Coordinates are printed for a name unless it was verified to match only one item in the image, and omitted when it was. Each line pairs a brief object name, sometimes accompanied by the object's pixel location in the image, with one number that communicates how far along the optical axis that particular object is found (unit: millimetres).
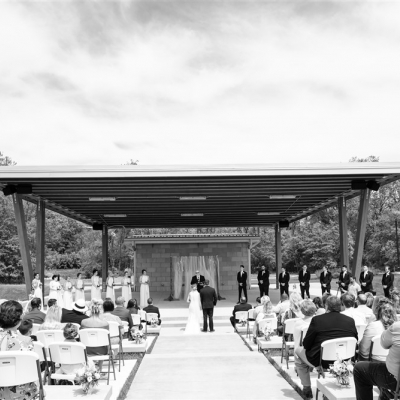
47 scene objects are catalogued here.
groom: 11555
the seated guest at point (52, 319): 6750
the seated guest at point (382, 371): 3834
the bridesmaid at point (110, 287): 17281
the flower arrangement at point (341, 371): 4621
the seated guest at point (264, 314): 8766
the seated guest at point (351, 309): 6152
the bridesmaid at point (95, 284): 17234
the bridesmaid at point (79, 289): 16656
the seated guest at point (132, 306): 9711
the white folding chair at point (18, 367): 3832
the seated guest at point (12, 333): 4043
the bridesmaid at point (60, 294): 14894
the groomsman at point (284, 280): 17672
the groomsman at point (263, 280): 17922
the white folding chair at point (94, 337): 6062
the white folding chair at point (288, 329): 6969
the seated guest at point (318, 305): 6448
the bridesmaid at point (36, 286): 13927
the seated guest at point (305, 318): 5789
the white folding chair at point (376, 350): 4765
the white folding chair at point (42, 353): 4992
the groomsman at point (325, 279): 16219
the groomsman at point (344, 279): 13772
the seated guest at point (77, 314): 7762
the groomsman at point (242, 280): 17469
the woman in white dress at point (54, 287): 14625
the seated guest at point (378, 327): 4410
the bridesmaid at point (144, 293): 17806
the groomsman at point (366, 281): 14281
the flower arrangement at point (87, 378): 4664
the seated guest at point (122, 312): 8242
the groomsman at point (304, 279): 17391
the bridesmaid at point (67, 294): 16078
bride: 12362
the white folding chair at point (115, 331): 6996
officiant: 15523
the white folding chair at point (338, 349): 4902
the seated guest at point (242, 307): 11055
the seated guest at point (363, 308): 6837
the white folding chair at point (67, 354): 5174
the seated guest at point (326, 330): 5047
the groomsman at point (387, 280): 14367
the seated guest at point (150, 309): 10942
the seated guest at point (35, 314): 7691
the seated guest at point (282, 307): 8759
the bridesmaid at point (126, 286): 17625
